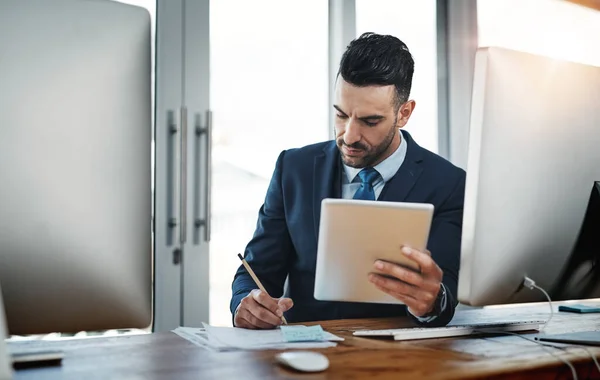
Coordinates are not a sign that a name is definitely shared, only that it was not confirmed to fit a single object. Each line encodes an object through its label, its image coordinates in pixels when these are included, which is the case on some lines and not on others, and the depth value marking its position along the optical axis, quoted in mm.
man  1829
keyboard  1200
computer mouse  886
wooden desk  882
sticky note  1147
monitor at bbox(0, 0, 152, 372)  795
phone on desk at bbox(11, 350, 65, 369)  953
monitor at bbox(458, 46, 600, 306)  1020
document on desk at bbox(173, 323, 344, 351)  1101
